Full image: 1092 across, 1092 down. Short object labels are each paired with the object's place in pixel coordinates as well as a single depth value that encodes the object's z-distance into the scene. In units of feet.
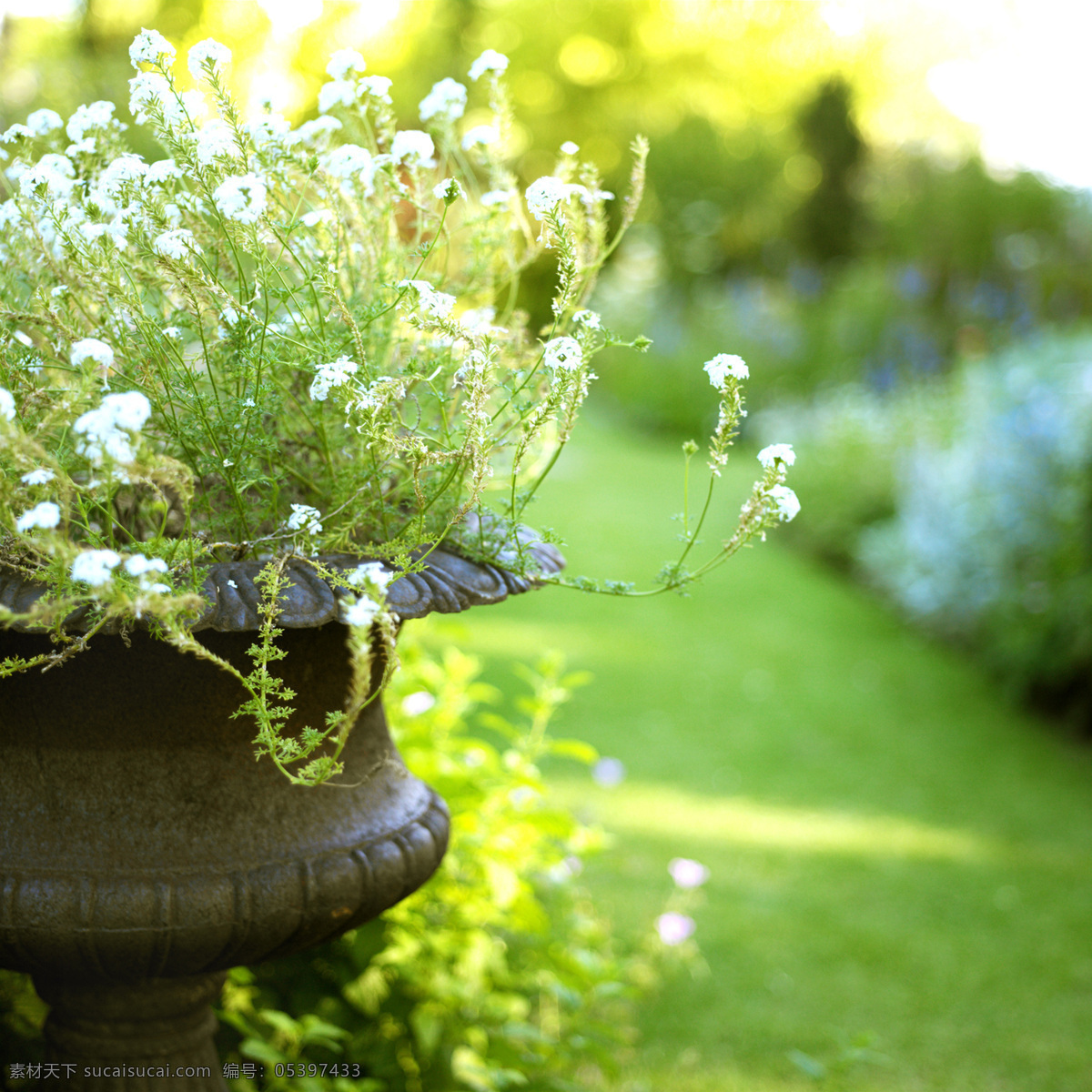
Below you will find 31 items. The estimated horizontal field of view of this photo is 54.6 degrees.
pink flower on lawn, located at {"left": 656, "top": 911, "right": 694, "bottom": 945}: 7.54
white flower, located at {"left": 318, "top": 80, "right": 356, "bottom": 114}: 4.03
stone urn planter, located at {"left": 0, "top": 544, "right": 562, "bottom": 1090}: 3.65
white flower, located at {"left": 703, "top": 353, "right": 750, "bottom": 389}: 3.51
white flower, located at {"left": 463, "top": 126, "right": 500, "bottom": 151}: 4.36
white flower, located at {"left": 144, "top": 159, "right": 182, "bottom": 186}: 3.53
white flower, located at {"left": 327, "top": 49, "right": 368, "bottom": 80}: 3.93
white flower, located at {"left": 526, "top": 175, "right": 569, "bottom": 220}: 3.35
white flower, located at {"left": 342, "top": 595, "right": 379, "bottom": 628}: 2.89
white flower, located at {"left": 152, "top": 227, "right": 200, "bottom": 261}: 3.33
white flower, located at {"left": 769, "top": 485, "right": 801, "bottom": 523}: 3.53
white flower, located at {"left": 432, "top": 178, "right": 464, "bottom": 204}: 3.23
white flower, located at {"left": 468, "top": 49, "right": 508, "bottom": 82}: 4.04
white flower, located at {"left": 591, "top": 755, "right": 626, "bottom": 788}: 8.07
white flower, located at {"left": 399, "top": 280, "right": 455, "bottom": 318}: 3.38
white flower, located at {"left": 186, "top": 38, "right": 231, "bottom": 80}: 3.35
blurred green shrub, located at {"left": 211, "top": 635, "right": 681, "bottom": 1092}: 5.71
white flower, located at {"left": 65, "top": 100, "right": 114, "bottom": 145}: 3.85
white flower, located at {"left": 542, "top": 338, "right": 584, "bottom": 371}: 3.37
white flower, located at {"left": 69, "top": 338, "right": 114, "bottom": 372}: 3.01
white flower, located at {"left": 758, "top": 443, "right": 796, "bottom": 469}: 3.51
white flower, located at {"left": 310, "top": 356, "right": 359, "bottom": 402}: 3.29
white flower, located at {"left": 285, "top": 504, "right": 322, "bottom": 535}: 3.45
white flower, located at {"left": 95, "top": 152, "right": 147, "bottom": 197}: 3.45
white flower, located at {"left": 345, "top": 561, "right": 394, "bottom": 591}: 3.04
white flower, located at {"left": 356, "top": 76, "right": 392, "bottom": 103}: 3.87
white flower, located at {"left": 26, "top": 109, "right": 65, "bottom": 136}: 4.11
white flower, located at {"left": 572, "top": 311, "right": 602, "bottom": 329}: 3.58
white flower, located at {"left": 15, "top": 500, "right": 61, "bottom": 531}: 2.74
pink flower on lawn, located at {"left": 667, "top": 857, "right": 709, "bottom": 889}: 7.58
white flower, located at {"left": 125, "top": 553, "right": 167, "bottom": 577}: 2.78
